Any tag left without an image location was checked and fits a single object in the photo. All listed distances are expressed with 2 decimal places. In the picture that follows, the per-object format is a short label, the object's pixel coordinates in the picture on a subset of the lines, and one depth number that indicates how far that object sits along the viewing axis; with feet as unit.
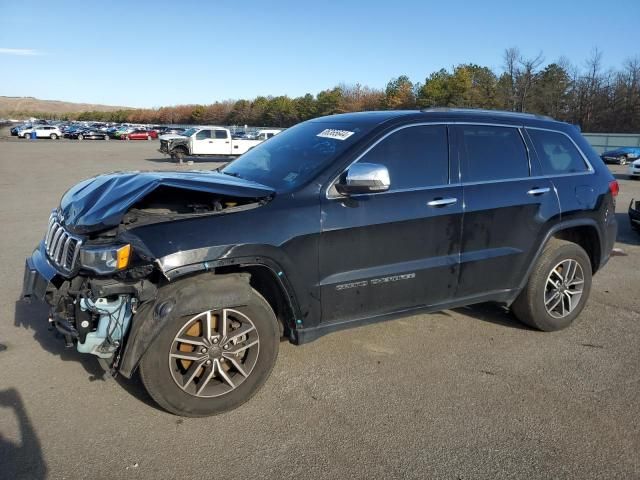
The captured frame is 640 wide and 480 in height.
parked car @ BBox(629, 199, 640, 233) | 27.15
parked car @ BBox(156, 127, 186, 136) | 219.41
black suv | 9.50
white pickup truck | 92.43
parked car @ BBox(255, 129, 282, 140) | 107.78
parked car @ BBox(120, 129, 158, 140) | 199.52
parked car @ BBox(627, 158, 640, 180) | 61.98
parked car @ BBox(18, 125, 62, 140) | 191.35
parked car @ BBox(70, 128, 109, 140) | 191.31
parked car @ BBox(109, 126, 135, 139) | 200.34
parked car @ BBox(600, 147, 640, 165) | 89.80
